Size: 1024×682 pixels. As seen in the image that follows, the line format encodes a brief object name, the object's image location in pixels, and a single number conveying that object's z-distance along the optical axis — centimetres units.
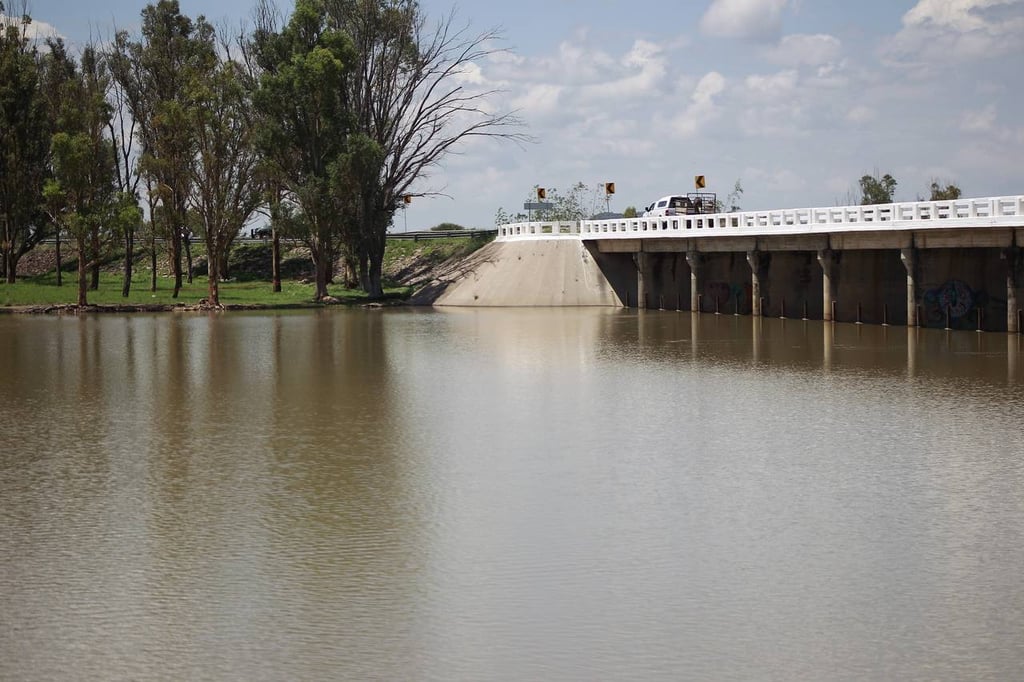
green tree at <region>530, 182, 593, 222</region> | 10269
